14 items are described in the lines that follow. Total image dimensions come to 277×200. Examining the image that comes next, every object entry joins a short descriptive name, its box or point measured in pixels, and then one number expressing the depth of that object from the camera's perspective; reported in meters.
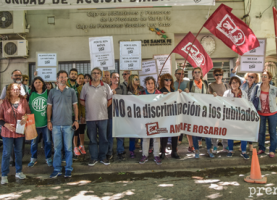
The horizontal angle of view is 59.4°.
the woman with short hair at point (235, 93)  5.87
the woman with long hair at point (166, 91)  5.79
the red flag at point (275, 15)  6.62
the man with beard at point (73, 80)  6.16
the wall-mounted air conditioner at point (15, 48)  10.48
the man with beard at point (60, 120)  5.03
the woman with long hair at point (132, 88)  6.04
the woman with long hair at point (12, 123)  4.78
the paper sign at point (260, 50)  6.90
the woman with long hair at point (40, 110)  5.33
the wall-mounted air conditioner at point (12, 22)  10.09
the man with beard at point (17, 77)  6.00
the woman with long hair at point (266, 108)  5.89
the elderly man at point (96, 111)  5.39
